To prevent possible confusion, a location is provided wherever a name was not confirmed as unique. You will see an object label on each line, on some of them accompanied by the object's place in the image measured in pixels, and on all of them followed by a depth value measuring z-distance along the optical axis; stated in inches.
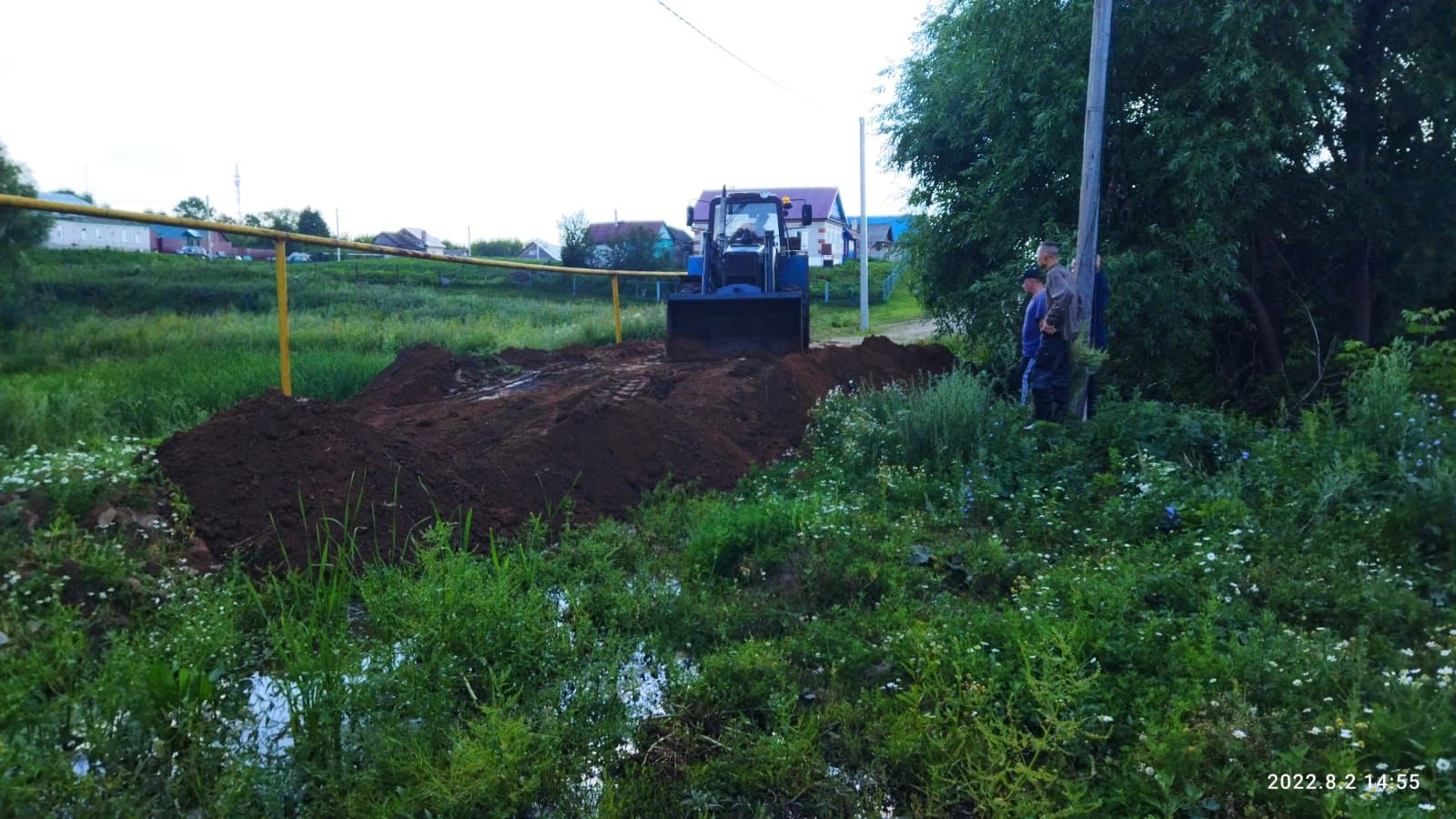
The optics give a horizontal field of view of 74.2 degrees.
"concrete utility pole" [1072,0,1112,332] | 348.2
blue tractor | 525.0
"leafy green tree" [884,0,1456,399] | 410.9
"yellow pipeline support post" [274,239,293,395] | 303.9
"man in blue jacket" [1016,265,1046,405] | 357.4
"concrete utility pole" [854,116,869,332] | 1119.6
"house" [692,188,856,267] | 2391.5
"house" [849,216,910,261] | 2765.7
